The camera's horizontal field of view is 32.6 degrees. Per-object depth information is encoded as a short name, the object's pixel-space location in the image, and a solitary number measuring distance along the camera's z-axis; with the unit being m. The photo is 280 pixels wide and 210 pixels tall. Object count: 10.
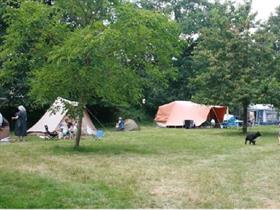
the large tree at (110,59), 13.70
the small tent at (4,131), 19.09
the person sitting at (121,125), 28.70
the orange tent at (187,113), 35.38
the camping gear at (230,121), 37.05
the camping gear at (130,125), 28.89
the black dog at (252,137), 19.06
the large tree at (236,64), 24.65
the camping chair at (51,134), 20.86
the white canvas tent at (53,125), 22.34
